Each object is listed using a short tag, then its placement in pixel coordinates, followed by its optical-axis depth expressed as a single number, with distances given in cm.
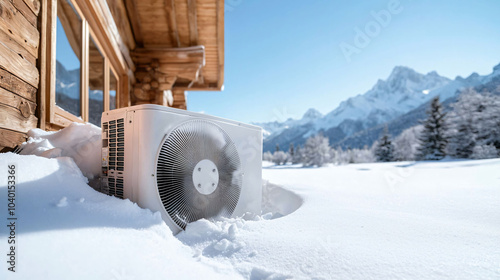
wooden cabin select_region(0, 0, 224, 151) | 135
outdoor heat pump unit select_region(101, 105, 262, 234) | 117
